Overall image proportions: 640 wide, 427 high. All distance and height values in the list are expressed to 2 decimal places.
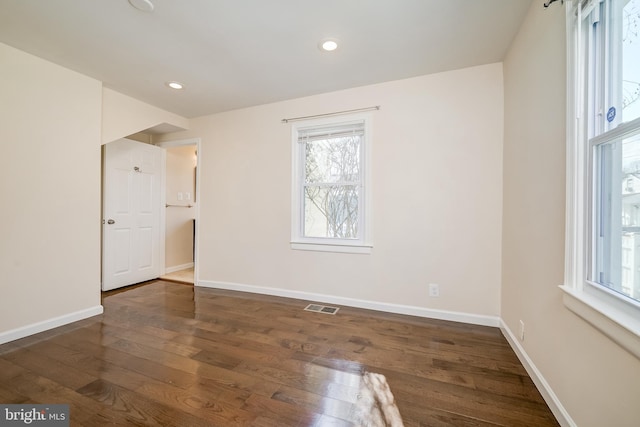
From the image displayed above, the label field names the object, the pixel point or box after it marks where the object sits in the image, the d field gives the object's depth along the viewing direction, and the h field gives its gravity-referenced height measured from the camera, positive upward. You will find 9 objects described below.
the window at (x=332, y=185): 3.01 +0.34
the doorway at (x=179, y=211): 4.46 +0.00
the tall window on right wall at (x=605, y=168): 1.02 +0.22
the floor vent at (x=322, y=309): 2.90 -1.10
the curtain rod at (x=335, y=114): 2.91 +1.19
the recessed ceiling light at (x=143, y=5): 1.73 +1.40
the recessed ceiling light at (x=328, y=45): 2.17 +1.44
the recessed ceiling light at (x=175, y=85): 2.88 +1.42
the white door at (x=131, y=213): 3.60 -0.04
